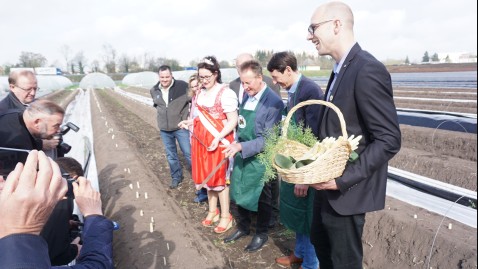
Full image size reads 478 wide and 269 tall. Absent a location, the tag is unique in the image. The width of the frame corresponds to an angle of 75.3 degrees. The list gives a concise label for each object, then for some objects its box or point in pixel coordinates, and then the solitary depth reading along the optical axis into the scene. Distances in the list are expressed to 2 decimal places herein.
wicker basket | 1.59
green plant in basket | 1.84
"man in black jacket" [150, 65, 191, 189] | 4.99
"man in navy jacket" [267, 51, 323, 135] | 2.54
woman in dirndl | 3.44
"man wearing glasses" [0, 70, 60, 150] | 3.49
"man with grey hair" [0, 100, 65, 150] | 2.54
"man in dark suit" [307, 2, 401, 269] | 1.65
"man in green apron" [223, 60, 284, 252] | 3.02
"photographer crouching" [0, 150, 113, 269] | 0.88
